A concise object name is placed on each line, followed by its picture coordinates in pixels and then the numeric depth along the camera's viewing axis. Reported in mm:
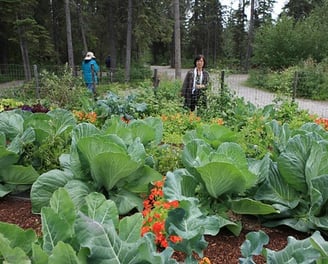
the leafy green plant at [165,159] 3590
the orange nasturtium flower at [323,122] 5307
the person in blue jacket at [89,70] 9969
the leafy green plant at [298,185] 2732
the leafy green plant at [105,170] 2775
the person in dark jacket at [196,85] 7419
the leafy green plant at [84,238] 1091
